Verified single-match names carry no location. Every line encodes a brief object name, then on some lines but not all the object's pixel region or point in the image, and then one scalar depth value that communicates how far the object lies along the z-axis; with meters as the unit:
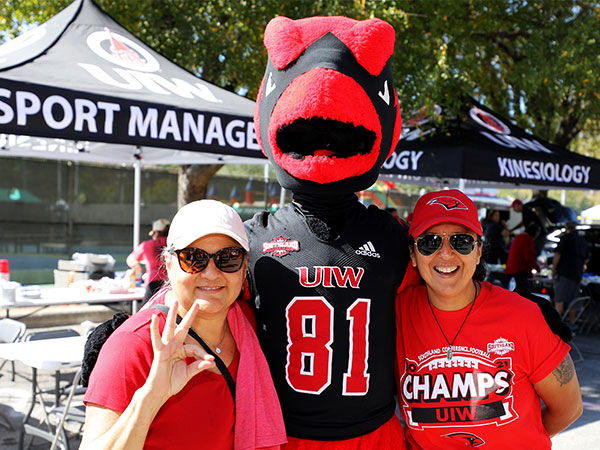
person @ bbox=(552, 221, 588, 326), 8.75
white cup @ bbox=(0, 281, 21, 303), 6.02
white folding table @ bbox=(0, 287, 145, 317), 6.11
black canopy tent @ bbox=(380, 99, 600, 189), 5.85
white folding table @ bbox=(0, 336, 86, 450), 3.74
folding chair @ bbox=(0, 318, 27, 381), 4.74
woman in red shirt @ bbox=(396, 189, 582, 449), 2.12
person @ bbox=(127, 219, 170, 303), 6.70
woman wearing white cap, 1.59
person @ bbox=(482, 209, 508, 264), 11.91
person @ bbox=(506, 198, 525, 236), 26.93
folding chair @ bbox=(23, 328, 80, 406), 4.31
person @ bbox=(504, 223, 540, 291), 9.17
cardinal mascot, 2.15
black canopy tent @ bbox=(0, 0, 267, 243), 3.47
